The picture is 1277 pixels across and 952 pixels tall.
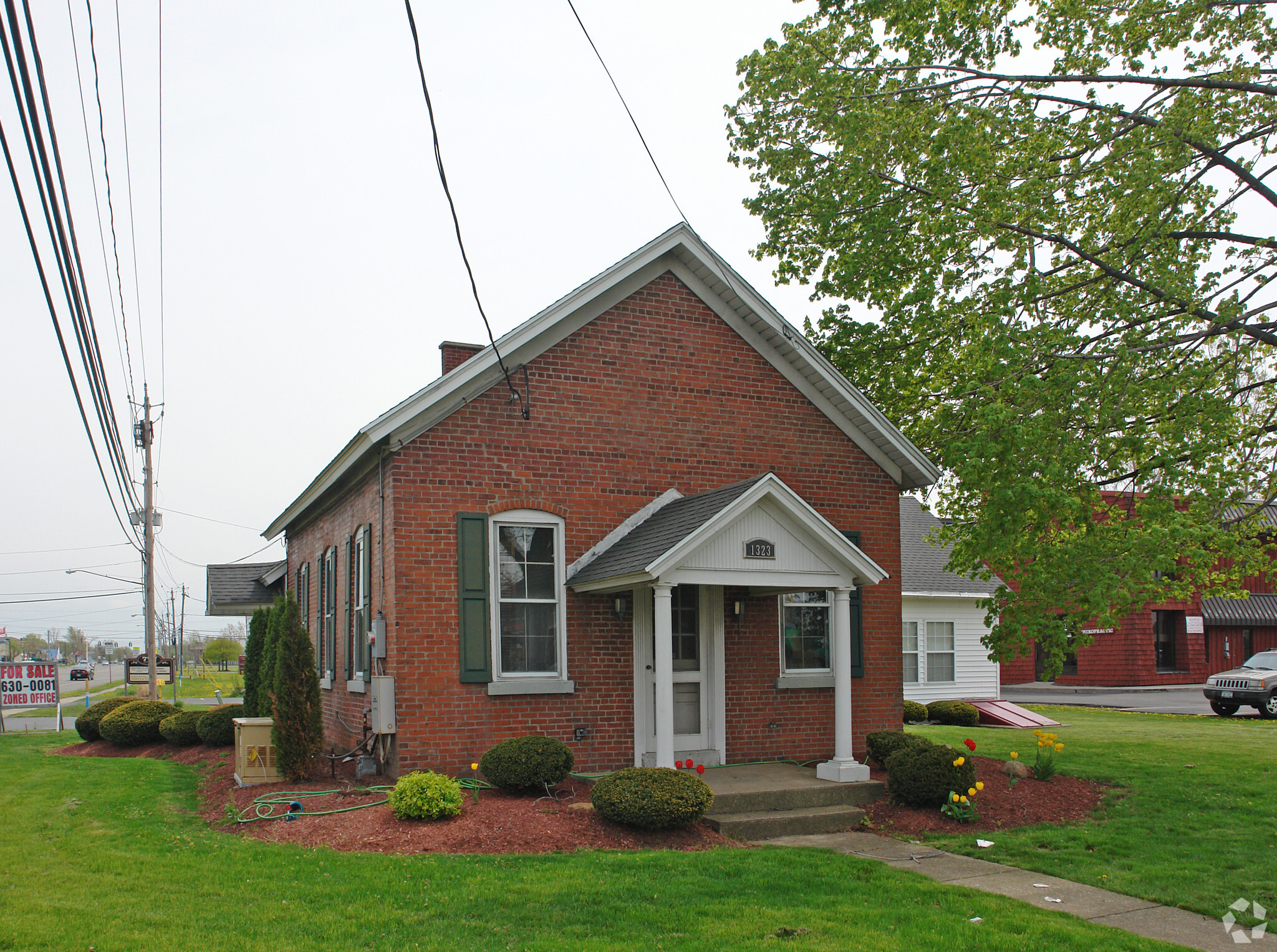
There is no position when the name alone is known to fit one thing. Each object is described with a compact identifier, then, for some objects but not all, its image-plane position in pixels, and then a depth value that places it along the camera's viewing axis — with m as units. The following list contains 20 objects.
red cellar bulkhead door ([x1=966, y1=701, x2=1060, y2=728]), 23.55
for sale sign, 26.56
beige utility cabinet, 12.66
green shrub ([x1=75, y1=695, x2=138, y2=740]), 20.88
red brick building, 11.68
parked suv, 26.84
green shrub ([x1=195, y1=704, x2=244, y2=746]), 17.31
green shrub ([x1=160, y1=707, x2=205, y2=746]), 18.45
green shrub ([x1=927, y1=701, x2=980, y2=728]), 23.12
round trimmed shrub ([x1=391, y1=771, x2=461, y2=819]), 9.69
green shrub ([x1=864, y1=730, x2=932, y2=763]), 12.13
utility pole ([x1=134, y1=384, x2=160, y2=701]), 34.75
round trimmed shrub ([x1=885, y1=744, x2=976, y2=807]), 11.00
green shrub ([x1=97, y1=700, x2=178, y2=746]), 19.53
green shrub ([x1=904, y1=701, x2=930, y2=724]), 23.42
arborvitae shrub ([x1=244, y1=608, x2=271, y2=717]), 17.41
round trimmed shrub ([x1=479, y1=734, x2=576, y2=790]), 10.69
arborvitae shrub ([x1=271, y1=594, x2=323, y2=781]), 12.09
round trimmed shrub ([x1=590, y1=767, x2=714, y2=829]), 9.40
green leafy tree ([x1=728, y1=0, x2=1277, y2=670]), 12.20
